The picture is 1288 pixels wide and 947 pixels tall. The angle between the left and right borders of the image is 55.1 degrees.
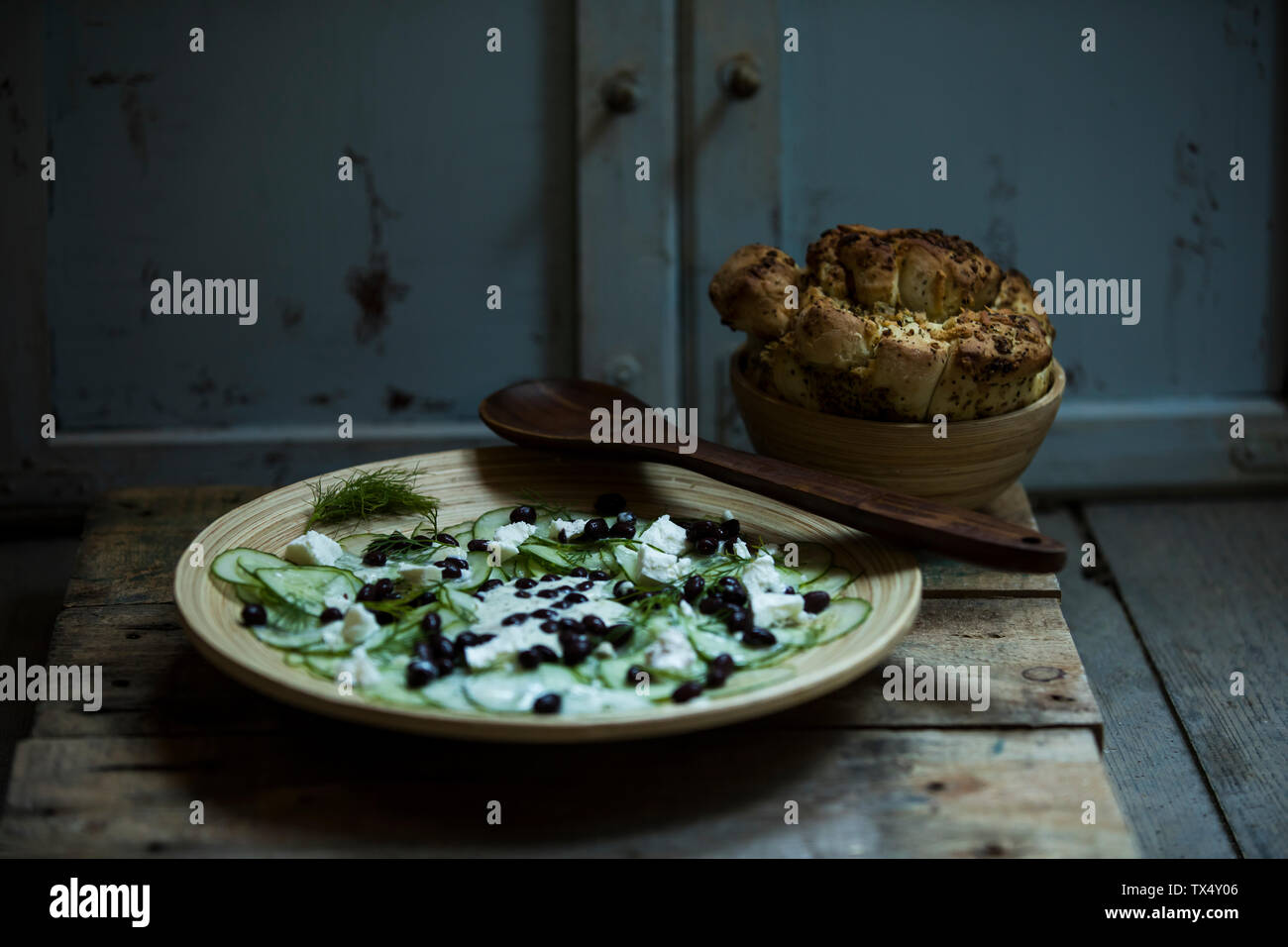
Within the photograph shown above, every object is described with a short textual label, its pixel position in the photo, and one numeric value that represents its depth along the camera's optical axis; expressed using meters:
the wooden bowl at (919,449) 1.60
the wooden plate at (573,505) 1.10
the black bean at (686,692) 1.16
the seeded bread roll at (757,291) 1.69
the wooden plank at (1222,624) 1.69
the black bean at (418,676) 1.18
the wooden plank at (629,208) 2.28
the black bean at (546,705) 1.13
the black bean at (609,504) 1.63
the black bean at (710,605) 1.33
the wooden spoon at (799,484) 1.33
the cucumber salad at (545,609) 1.19
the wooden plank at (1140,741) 1.59
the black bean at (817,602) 1.33
